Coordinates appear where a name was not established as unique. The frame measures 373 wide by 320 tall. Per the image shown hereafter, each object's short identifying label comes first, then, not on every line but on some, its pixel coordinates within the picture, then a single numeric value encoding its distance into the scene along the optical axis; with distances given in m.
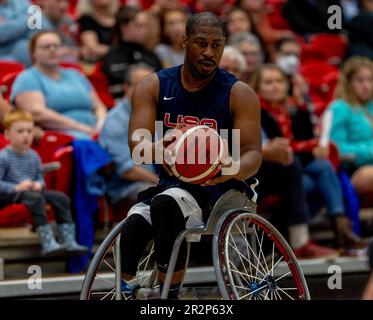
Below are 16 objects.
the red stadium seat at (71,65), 15.29
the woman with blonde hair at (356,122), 16.42
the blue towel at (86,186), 13.34
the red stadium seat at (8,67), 14.74
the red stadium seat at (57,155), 13.43
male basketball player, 9.31
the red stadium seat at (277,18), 21.39
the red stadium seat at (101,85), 16.20
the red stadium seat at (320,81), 19.00
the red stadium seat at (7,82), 14.35
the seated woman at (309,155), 15.38
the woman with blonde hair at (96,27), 17.28
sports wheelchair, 9.02
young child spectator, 12.59
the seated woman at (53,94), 13.97
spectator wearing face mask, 16.73
